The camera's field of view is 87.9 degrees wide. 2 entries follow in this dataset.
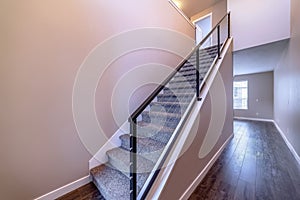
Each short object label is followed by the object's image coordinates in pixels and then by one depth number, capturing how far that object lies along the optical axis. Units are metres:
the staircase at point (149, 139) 1.71
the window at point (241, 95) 8.41
